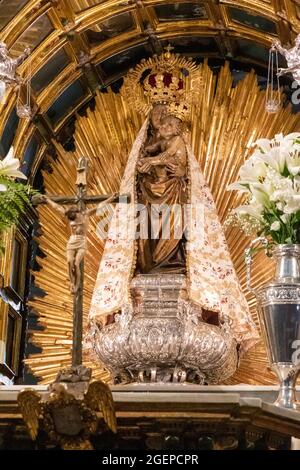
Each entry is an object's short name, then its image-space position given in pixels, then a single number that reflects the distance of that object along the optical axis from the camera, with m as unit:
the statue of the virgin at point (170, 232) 6.39
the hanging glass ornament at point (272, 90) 7.01
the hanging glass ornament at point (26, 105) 7.05
